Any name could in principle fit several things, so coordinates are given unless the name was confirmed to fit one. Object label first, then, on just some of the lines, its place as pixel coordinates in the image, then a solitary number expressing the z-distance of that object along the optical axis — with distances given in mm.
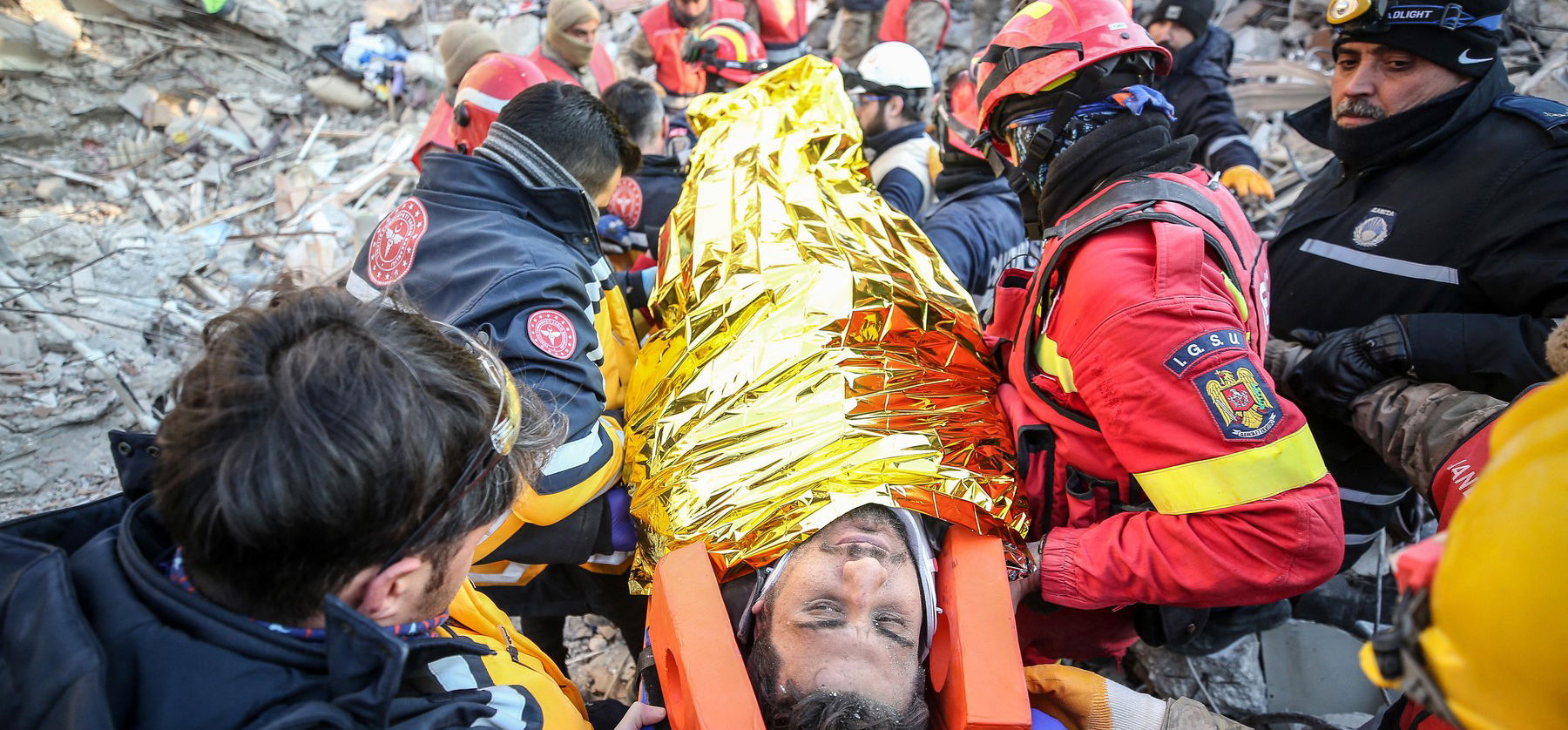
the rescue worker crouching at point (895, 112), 4070
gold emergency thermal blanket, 2135
